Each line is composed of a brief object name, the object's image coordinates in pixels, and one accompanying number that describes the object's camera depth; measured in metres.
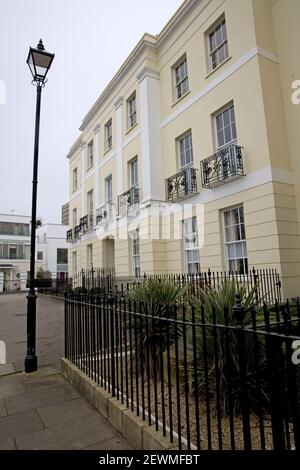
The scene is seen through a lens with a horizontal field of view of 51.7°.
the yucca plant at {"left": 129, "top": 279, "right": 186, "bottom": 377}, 4.24
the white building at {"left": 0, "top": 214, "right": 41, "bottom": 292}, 42.91
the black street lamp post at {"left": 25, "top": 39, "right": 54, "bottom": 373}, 5.46
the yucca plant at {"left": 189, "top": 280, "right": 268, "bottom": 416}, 3.12
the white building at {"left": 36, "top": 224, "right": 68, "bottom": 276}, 46.59
